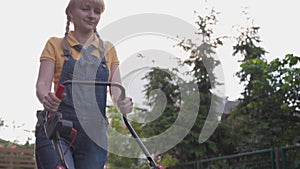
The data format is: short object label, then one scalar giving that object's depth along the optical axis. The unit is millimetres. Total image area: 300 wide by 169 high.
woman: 2516
